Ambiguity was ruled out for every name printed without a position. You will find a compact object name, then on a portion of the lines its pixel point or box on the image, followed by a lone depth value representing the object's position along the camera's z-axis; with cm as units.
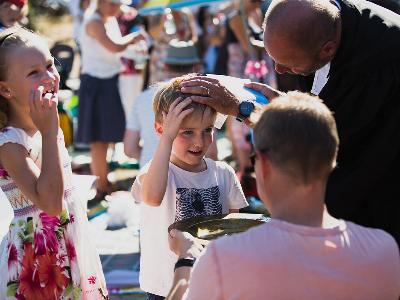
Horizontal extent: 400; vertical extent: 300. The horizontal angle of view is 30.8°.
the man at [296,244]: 186
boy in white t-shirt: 286
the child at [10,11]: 550
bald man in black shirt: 272
